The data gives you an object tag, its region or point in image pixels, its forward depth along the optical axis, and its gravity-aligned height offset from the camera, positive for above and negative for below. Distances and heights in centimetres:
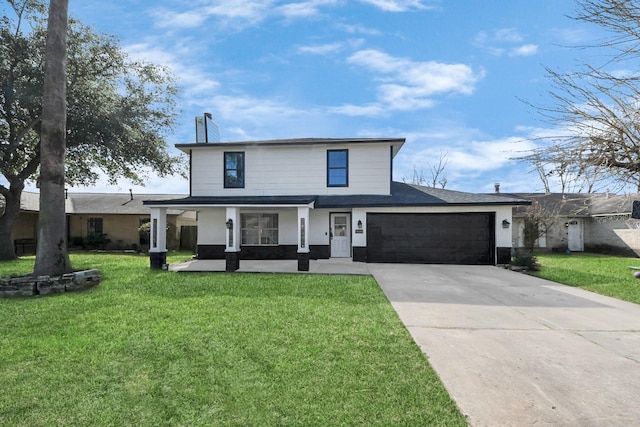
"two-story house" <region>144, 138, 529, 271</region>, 1290 +71
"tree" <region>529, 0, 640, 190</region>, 464 +161
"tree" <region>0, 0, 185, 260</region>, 1341 +516
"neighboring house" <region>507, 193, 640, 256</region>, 1741 -21
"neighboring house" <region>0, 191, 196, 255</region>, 1980 +0
